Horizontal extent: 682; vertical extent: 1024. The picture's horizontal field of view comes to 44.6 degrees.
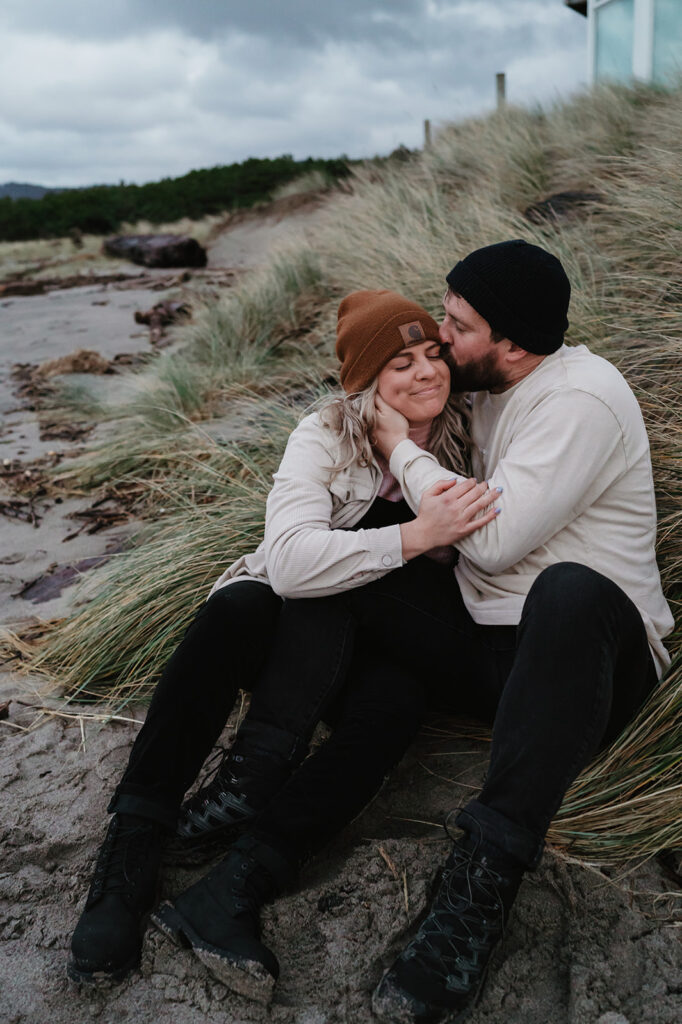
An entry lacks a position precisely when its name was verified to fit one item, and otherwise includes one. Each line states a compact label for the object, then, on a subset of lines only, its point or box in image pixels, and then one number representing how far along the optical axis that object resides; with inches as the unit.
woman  69.6
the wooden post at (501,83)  555.2
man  65.3
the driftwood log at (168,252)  590.6
